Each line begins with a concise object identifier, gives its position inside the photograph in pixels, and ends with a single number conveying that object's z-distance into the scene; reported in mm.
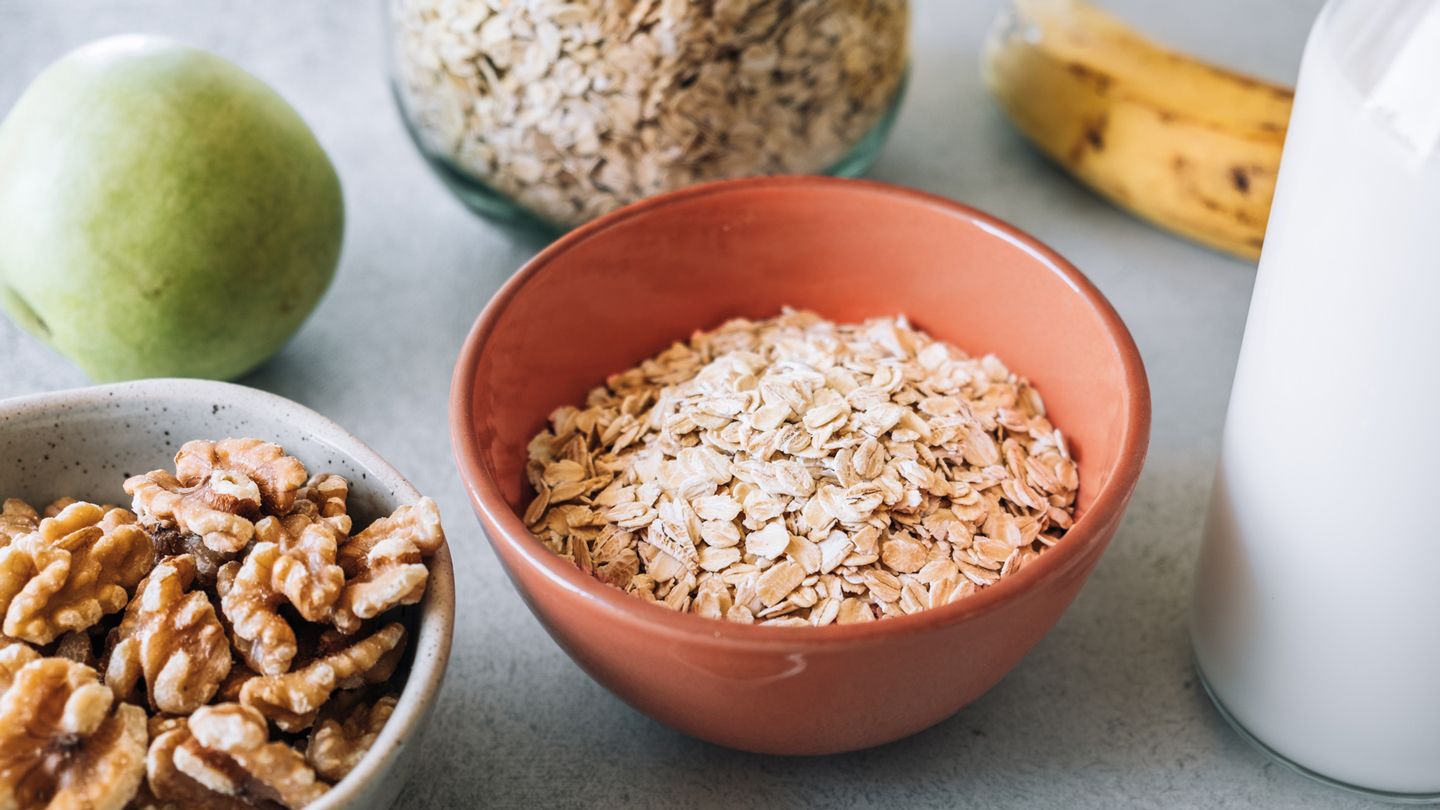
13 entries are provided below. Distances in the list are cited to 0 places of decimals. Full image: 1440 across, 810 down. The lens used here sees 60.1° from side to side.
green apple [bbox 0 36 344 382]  746
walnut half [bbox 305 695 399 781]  505
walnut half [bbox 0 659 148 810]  474
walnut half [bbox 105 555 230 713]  507
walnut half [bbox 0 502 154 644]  523
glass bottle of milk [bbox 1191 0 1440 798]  479
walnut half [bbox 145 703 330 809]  479
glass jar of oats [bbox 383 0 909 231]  772
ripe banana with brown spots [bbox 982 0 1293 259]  886
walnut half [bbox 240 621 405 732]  506
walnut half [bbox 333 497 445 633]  527
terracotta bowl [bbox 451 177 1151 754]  518
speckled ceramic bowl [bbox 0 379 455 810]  612
